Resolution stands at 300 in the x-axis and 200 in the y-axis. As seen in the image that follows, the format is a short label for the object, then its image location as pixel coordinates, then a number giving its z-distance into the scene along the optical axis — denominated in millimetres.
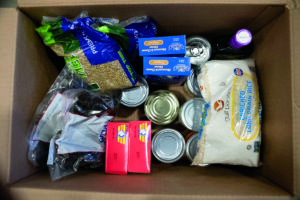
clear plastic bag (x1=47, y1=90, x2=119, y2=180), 650
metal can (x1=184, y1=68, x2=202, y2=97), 831
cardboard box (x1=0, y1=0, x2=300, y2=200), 548
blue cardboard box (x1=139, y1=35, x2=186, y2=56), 618
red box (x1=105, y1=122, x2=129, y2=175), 680
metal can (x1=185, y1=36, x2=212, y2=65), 762
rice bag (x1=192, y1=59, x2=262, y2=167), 662
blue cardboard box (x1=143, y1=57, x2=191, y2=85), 627
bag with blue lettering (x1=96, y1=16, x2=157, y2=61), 655
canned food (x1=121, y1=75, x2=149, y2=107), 817
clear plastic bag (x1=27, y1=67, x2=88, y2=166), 664
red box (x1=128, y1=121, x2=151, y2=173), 677
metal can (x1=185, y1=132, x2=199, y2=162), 818
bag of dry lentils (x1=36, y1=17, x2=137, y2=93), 605
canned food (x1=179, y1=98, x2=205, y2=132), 810
